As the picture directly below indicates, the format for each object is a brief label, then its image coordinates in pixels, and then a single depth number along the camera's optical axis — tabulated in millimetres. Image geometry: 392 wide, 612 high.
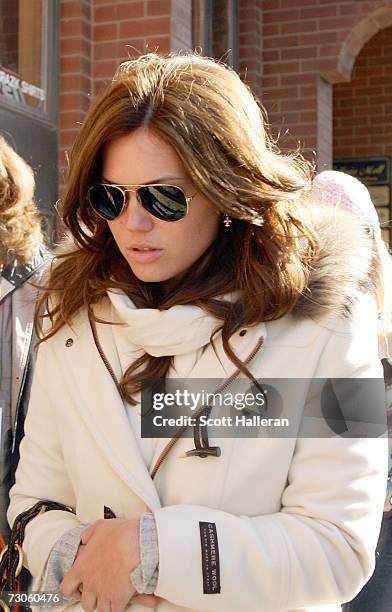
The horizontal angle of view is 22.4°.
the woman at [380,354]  2820
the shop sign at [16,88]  5066
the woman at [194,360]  1691
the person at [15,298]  2666
